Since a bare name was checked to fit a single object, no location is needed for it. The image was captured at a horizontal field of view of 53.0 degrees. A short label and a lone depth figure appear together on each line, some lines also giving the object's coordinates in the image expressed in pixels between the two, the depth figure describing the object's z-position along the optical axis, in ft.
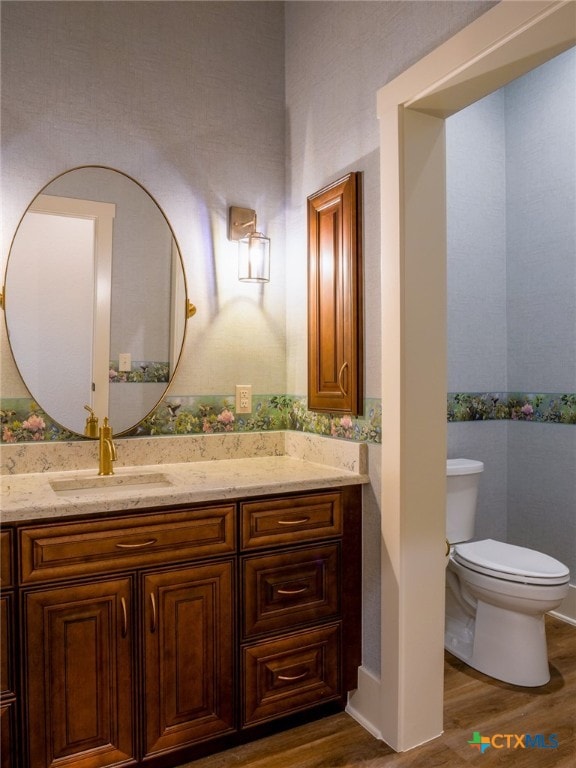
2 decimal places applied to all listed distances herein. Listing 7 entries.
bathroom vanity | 5.22
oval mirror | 6.78
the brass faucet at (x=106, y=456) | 6.81
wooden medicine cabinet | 6.84
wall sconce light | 7.86
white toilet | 7.50
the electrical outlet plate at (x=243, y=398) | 8.09
